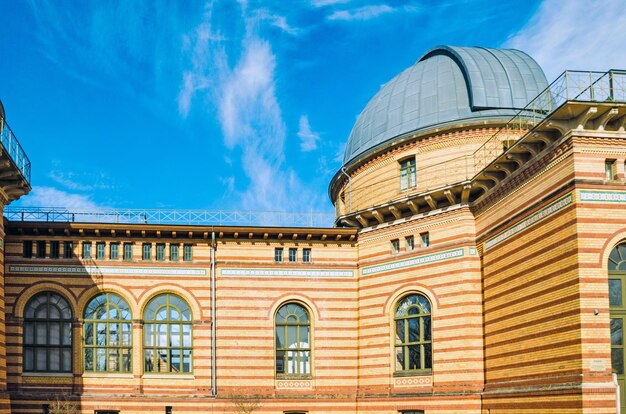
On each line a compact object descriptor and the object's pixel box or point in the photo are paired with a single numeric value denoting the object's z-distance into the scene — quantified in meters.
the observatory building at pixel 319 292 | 35.47
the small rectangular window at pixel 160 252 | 39.78
